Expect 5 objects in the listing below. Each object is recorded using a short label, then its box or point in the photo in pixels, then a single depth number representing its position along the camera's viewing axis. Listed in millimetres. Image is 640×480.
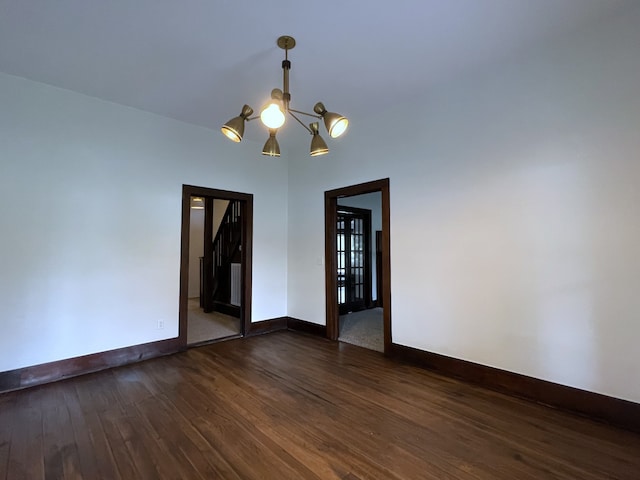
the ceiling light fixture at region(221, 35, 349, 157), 2059
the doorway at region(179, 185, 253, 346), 4102
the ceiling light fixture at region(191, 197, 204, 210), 8305
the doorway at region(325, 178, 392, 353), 4484
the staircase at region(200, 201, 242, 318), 5956
